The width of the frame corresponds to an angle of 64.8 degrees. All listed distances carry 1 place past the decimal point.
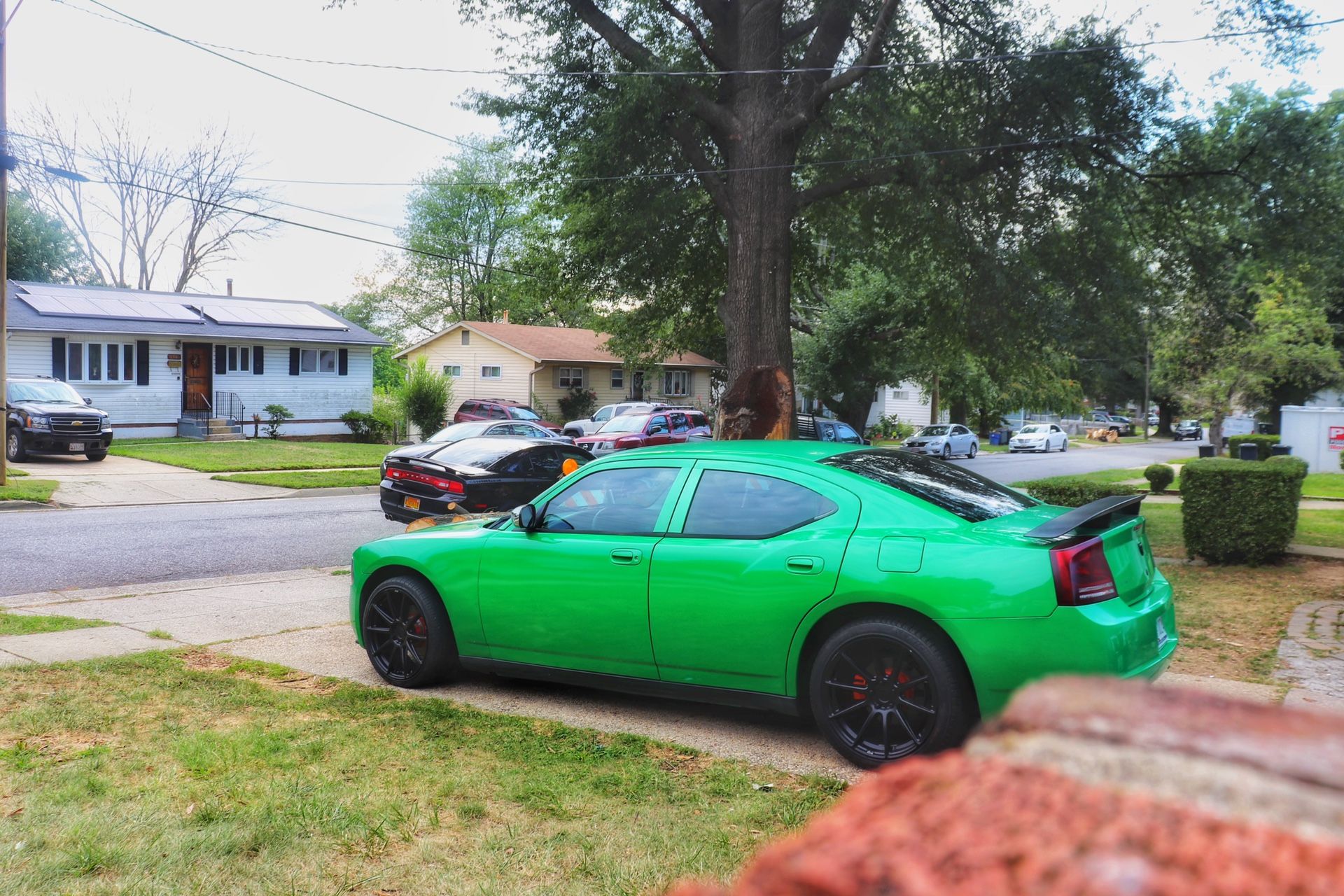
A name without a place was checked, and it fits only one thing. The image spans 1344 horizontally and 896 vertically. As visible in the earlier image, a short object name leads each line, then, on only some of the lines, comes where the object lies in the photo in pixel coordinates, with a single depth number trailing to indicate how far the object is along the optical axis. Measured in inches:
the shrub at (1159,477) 826.2
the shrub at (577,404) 1924.2
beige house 1918.1
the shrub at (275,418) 1480.1
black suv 992.9
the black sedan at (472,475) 545.3
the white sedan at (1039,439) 1956.2
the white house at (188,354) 1295.5
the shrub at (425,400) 1585.9
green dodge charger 187.9
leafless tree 1939.0
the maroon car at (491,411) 1514.5
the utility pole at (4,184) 708.7
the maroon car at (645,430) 969.5
